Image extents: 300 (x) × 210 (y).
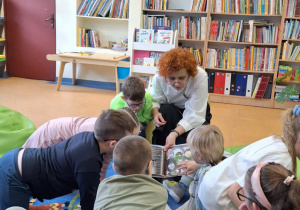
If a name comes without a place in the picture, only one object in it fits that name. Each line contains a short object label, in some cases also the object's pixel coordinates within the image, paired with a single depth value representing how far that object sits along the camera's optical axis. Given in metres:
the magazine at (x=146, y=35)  4.31
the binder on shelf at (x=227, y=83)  4.94
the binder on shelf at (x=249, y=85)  4.89
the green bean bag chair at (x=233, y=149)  2.80
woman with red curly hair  2.26
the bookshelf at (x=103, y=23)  5.18
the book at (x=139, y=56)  4.38
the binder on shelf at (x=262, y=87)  4.80
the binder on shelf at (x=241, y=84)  4.92
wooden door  5.52
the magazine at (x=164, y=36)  4.31
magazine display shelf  4.27
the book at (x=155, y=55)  4.31
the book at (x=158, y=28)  4.37
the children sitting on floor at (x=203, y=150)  1.77
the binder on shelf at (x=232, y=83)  4.94
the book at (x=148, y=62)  4.31
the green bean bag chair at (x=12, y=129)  2.36
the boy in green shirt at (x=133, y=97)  2.20
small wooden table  4.75
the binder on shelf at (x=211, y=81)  5.00
